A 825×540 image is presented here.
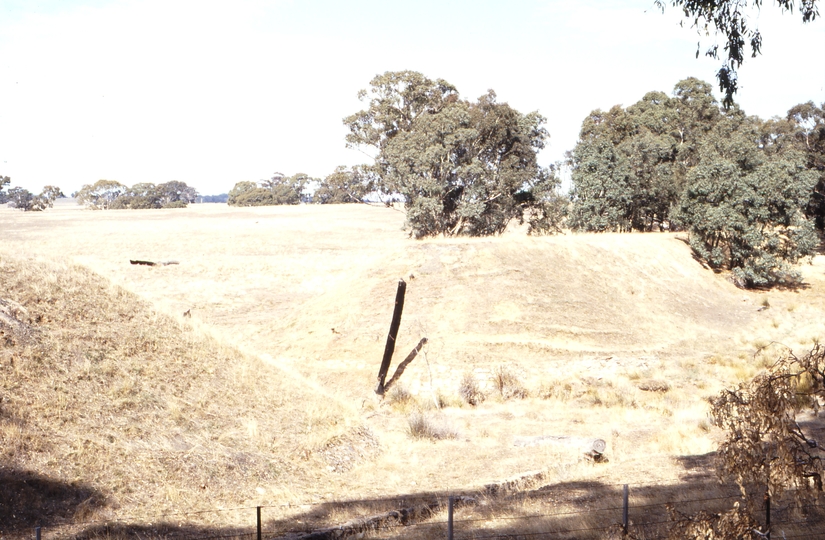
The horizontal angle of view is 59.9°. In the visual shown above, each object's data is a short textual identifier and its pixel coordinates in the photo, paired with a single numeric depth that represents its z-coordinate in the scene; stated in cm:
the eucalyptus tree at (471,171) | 4962
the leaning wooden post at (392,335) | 2789
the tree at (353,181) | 5791
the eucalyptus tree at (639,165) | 5378
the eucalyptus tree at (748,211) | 4597
